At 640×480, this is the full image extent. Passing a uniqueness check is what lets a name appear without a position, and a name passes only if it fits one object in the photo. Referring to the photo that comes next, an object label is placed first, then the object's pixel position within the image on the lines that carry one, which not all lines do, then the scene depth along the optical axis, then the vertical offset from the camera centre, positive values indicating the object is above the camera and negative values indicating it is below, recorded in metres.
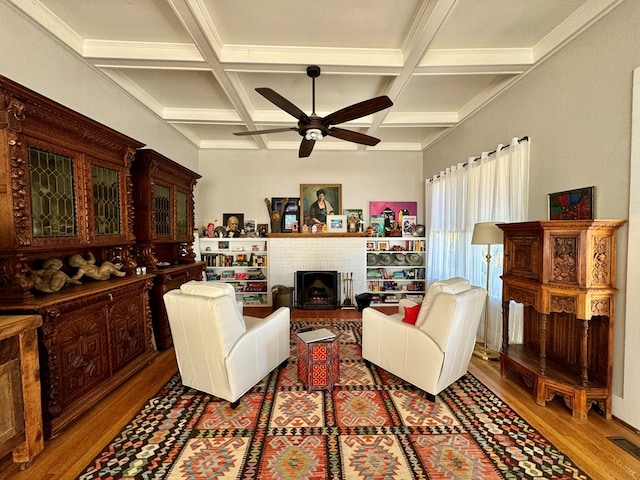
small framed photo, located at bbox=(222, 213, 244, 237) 5.43 +0.17
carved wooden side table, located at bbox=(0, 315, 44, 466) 1.65 -0.96
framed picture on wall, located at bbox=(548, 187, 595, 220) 2.24 +0.20
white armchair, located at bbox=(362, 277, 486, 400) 2.23 -0.92
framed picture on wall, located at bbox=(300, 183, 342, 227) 5.52 +0.58
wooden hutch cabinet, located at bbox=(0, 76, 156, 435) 1.89 -0.07
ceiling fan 2.32 +1.02
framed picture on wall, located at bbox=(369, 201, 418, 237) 5.60 +0.37
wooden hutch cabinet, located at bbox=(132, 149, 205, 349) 3.35 +0.12
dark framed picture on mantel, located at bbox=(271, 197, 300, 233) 5.52 +0.38
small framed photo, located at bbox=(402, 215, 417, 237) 5.59 +0.13
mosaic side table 2.51 -1.20
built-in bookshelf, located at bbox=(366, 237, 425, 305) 5.48 -0.78
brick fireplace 5.32 -0.49
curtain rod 2.87 +0.92
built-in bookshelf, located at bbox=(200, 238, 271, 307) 5.41 -0.67
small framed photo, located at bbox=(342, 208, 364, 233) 5.49 +0.21
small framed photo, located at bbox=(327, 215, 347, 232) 5.48 +0.14
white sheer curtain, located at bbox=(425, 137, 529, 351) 2.96 +0.24
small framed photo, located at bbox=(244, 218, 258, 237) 5.45 +0.07
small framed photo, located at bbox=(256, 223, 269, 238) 5.52 +0.03
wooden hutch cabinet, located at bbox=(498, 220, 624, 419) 2.08 -0.57
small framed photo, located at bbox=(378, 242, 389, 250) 5.54 -0.30
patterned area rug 1.71 -1.46
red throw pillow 2.65 -0.80
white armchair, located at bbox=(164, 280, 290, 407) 2.16 -0.90
